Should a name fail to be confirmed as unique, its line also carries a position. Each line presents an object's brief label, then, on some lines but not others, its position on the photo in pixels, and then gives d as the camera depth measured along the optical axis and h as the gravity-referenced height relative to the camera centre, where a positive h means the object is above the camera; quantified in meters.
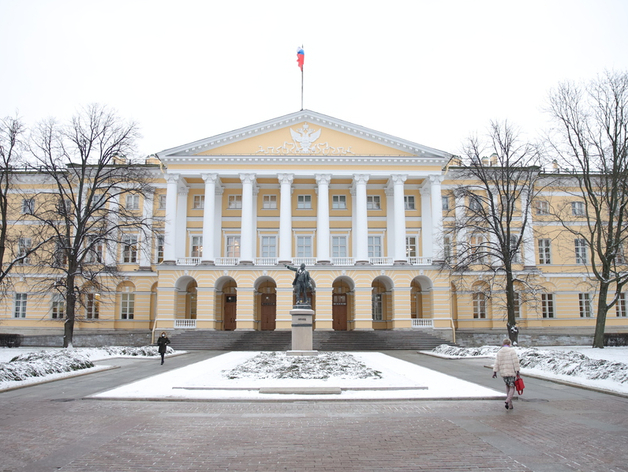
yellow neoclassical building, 40.81 +4.20
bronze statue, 26.27 +0.65
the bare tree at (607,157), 28.59 +7.94
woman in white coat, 11.62 -1.49
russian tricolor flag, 45.50 +20.64
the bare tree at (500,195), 31.23 +6.32
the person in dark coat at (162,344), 22.63 -1.94
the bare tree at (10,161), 28.62 +7.52
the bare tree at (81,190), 30.81 +6.50
